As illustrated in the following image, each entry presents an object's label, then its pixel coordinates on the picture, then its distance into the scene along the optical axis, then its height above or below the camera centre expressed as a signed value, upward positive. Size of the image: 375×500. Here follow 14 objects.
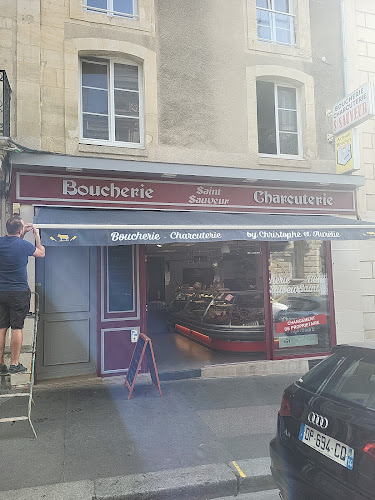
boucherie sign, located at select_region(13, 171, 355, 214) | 6.48 +1.54
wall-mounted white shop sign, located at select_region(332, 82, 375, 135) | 7.25 +3.28
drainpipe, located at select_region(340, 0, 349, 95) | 8.58 +5.13
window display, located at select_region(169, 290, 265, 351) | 8.39 -0.95
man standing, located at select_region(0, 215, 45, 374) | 4.67 -0.12
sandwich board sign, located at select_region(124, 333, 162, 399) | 5.95 -1.36
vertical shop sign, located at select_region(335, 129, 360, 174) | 7.89 +2.53
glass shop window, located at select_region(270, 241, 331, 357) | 7.96 -0.50
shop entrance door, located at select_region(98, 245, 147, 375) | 6.91 -0.48
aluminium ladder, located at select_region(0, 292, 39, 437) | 4.21 -1.27
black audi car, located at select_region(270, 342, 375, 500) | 2.50 -1.15
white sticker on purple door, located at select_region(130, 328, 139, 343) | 7.00 -1.06
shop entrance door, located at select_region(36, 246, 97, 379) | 6.91 -0.60
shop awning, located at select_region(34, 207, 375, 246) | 5.42 +0.76
